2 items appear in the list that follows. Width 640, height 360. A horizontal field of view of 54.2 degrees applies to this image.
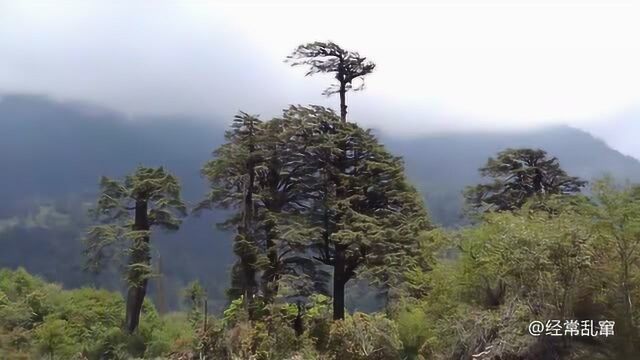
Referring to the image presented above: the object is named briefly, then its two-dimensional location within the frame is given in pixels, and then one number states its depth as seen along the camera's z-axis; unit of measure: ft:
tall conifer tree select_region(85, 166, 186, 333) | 96.27
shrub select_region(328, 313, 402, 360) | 64.75
